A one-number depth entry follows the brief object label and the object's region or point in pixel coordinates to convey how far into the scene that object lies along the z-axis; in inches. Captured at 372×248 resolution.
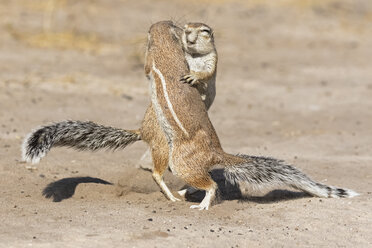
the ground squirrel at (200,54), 459.8
